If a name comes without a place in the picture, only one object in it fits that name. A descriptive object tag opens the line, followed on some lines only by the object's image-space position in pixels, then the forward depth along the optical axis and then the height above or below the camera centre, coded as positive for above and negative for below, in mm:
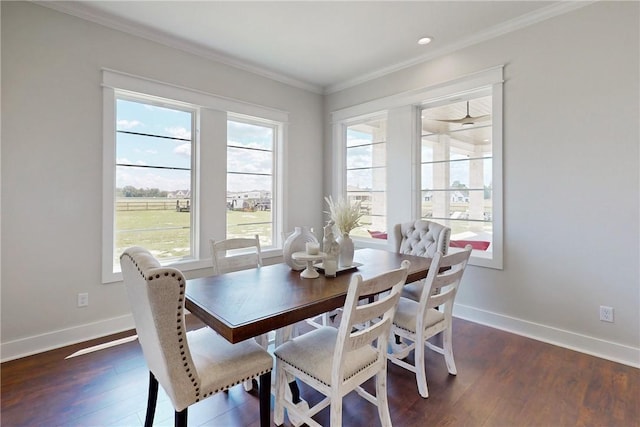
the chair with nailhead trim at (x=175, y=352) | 1150 -627
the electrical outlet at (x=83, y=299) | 2768 -772
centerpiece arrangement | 2211 -64
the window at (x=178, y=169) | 2957 +510
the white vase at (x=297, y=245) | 2111 -206
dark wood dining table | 1334 -431
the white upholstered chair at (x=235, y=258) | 2346 -346
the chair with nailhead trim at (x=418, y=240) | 2652 -234
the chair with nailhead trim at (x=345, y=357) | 1361 -718
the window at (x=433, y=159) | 3174 +684
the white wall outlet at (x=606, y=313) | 2492 -789
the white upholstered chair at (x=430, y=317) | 1939 -694
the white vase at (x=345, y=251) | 2225 -259
